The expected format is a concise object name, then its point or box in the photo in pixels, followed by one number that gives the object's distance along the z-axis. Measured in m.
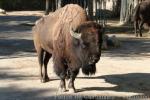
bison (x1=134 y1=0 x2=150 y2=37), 24.00
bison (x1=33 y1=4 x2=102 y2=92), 9.34
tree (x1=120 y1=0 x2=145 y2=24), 27.97
